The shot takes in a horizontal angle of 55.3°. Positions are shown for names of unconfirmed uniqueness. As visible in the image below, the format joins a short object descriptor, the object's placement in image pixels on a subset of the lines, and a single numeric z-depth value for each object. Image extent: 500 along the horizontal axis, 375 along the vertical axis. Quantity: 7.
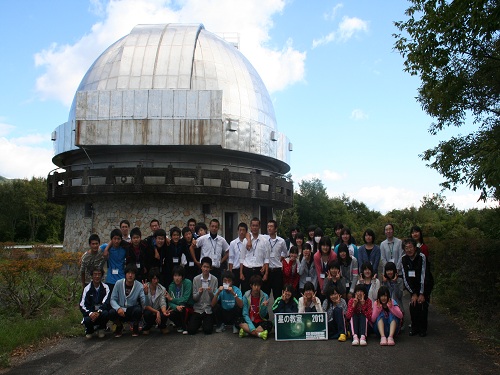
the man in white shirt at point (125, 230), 8.47
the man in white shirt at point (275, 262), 8.50
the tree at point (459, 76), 6.75
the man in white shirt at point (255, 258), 8.48
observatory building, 18.11
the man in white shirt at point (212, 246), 8.82
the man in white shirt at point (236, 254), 8.70
